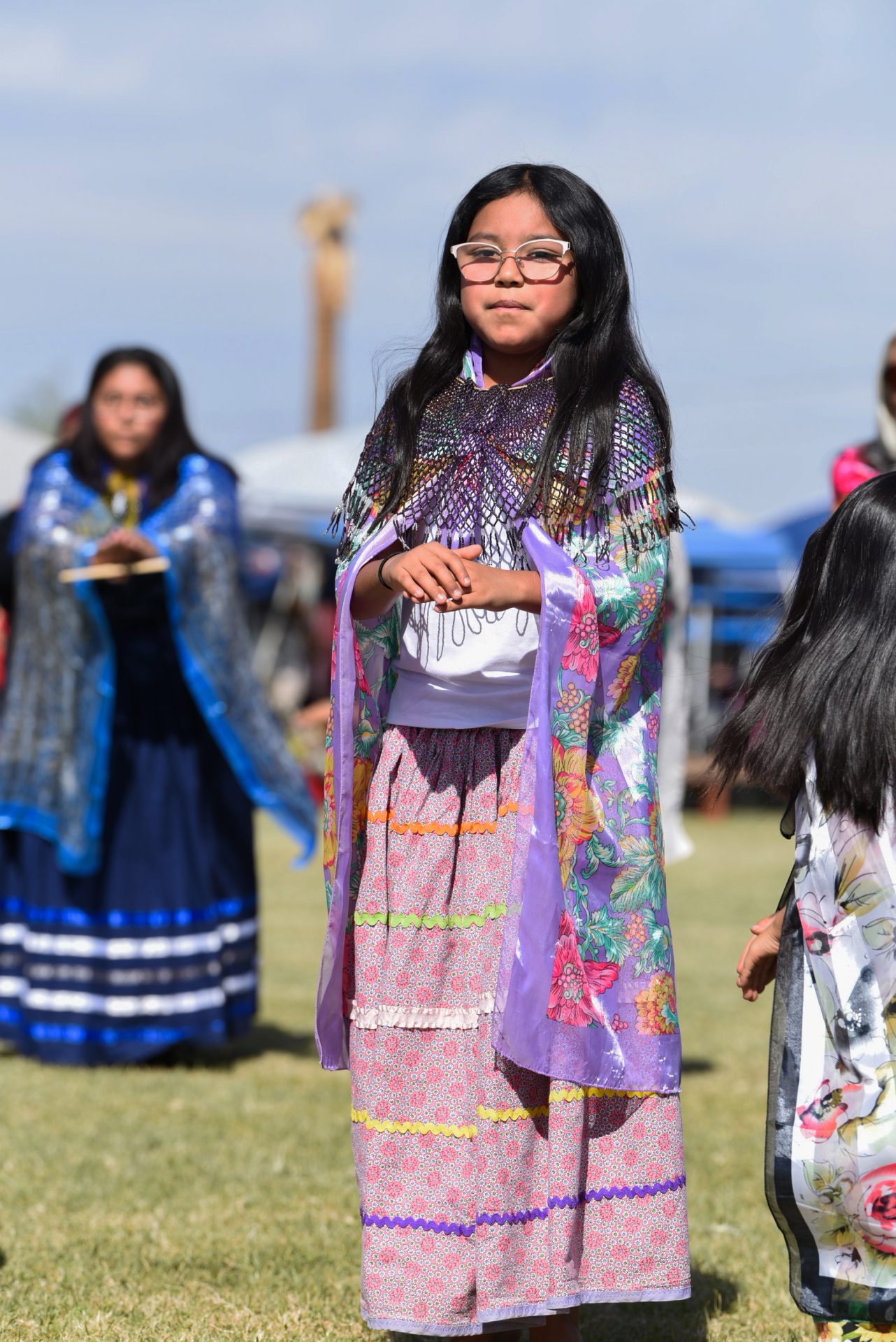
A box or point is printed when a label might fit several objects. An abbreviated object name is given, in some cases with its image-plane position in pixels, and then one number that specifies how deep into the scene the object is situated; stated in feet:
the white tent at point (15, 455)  96.12
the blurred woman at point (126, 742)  36.09
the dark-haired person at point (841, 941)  15.78
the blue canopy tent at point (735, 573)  98.32
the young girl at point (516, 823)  17.37
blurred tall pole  174.29
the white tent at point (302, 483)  105.50
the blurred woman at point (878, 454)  28.45
